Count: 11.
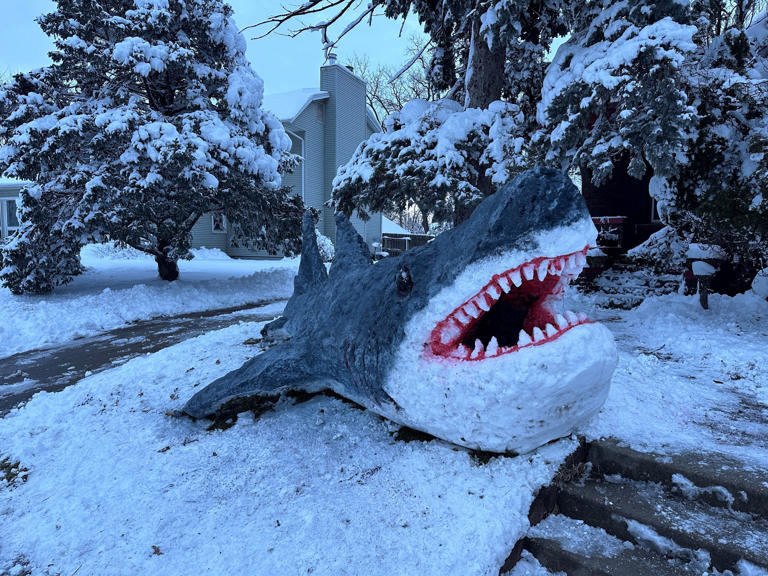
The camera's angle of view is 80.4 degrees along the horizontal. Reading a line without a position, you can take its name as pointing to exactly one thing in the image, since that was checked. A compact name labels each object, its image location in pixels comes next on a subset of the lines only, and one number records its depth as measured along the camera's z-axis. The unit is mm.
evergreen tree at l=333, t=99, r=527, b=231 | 5398
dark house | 8547
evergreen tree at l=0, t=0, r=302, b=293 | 8094
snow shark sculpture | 1934
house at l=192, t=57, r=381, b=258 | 19016
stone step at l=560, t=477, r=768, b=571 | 1760
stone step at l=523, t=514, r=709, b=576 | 1759
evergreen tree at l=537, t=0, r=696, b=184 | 4031
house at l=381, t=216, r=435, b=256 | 25234
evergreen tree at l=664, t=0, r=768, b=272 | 4332
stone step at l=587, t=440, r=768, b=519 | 1961
